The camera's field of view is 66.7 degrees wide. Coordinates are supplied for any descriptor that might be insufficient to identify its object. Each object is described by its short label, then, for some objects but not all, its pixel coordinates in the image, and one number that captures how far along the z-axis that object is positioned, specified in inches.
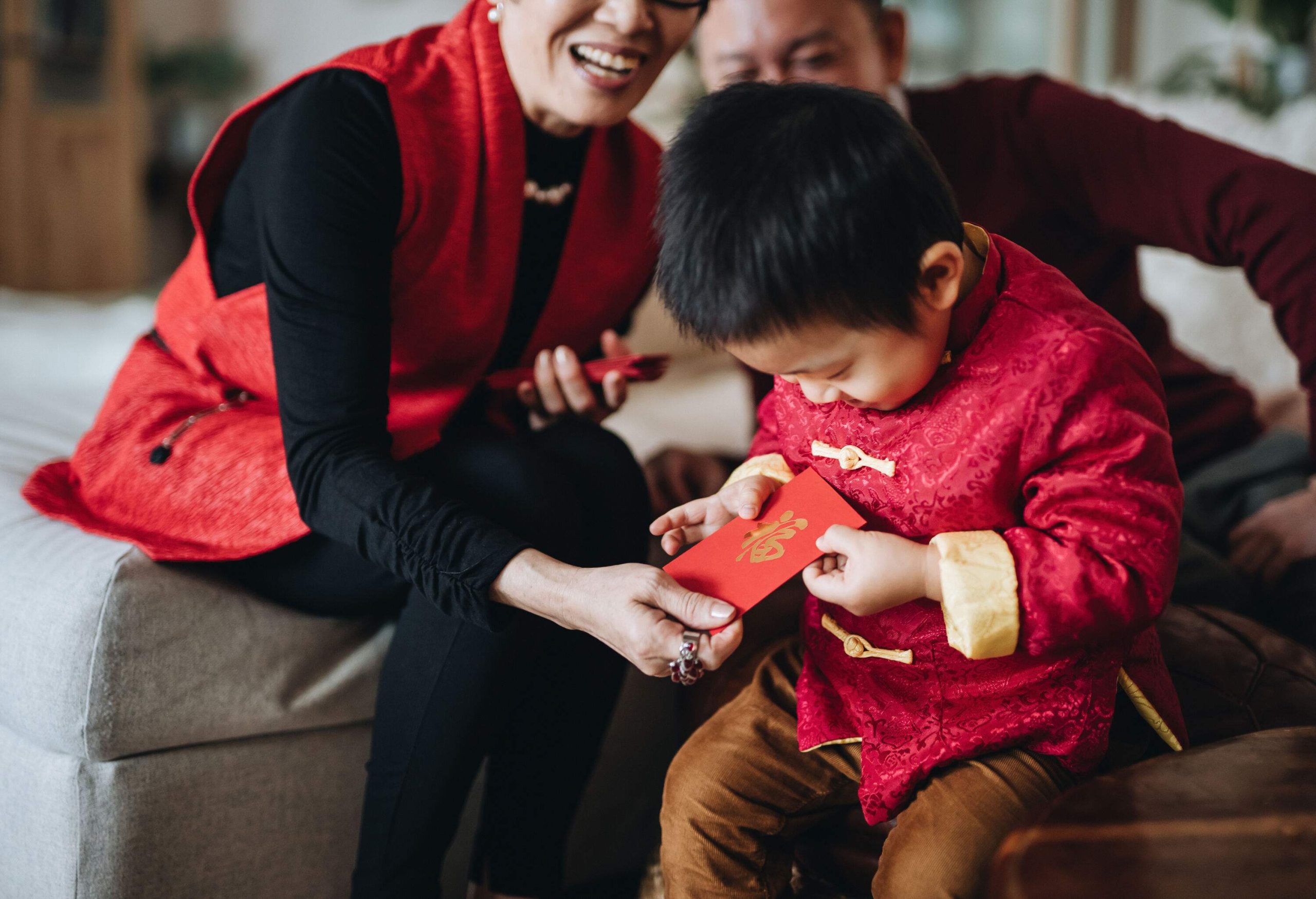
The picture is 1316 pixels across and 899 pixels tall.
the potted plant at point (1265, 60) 103.0
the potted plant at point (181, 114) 156.9
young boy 24.1
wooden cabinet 141.3
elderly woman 32.9
